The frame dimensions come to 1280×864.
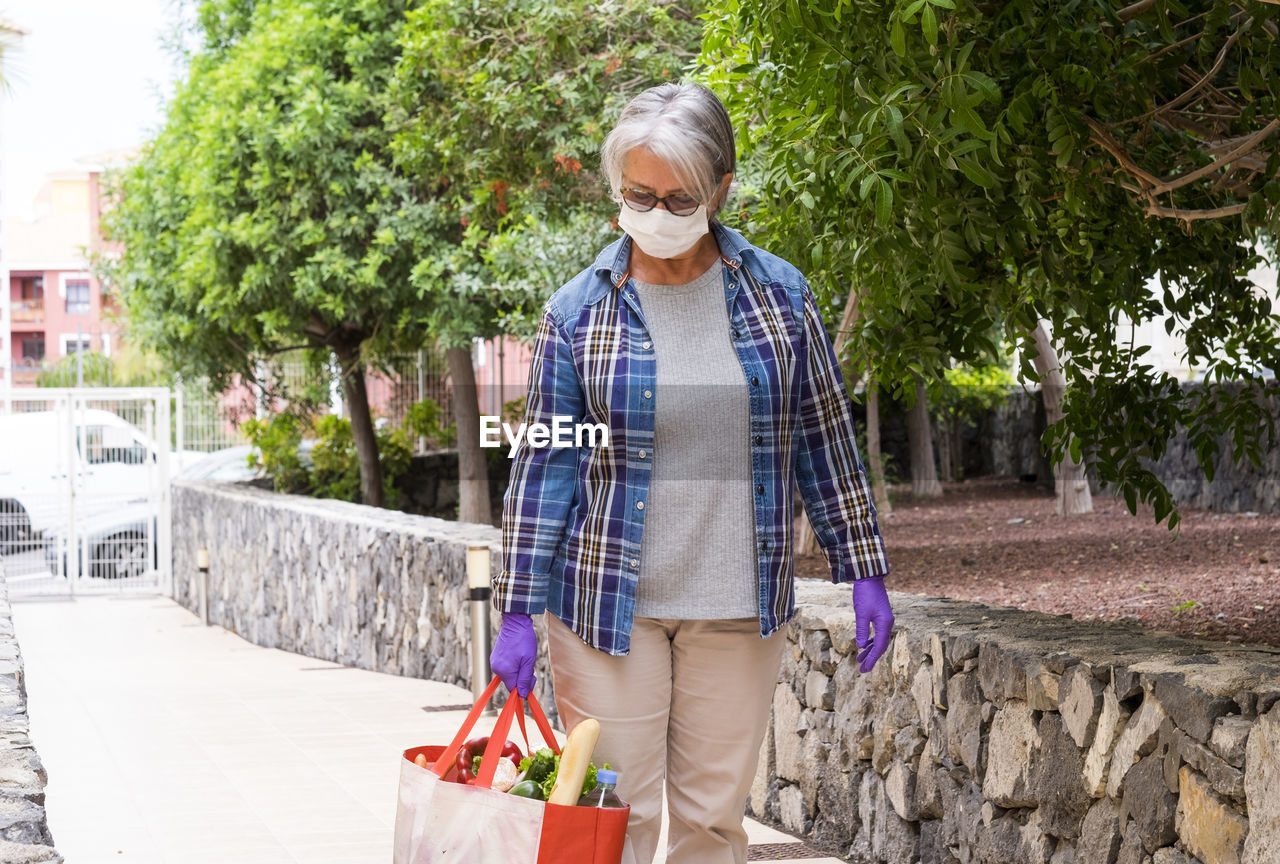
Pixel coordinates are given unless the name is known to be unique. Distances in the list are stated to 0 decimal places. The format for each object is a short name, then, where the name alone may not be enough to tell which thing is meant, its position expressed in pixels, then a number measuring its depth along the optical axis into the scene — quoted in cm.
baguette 262
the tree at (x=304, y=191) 1305
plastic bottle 268
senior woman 292
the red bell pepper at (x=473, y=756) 272
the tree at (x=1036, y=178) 343
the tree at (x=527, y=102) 937
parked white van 1681
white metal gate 1673
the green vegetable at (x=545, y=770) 275
